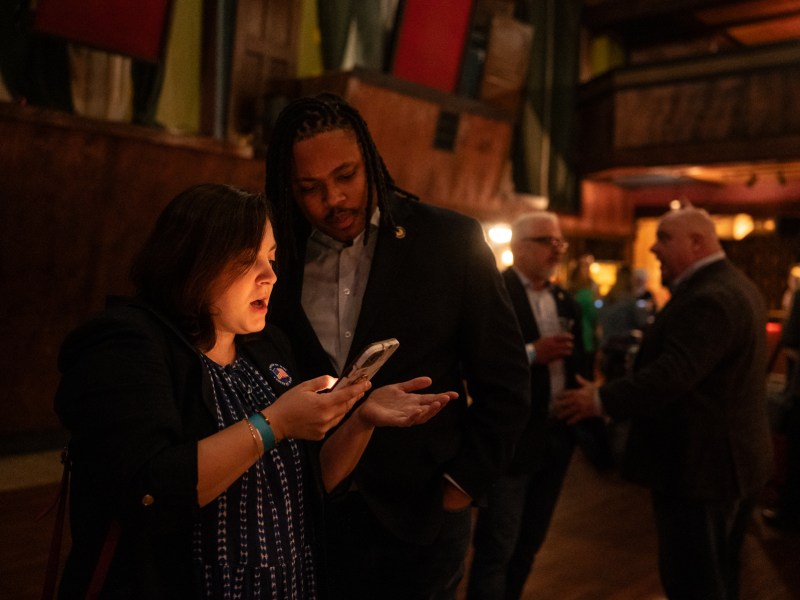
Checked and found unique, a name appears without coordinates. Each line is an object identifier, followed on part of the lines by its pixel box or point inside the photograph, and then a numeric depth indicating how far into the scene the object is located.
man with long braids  1.67
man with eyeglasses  2.59
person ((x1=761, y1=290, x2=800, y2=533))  4.41
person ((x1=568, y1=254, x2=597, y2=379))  6.65
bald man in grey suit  2.45
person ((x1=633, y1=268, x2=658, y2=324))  6.96
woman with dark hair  1.09
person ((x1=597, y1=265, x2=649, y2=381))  5.80
